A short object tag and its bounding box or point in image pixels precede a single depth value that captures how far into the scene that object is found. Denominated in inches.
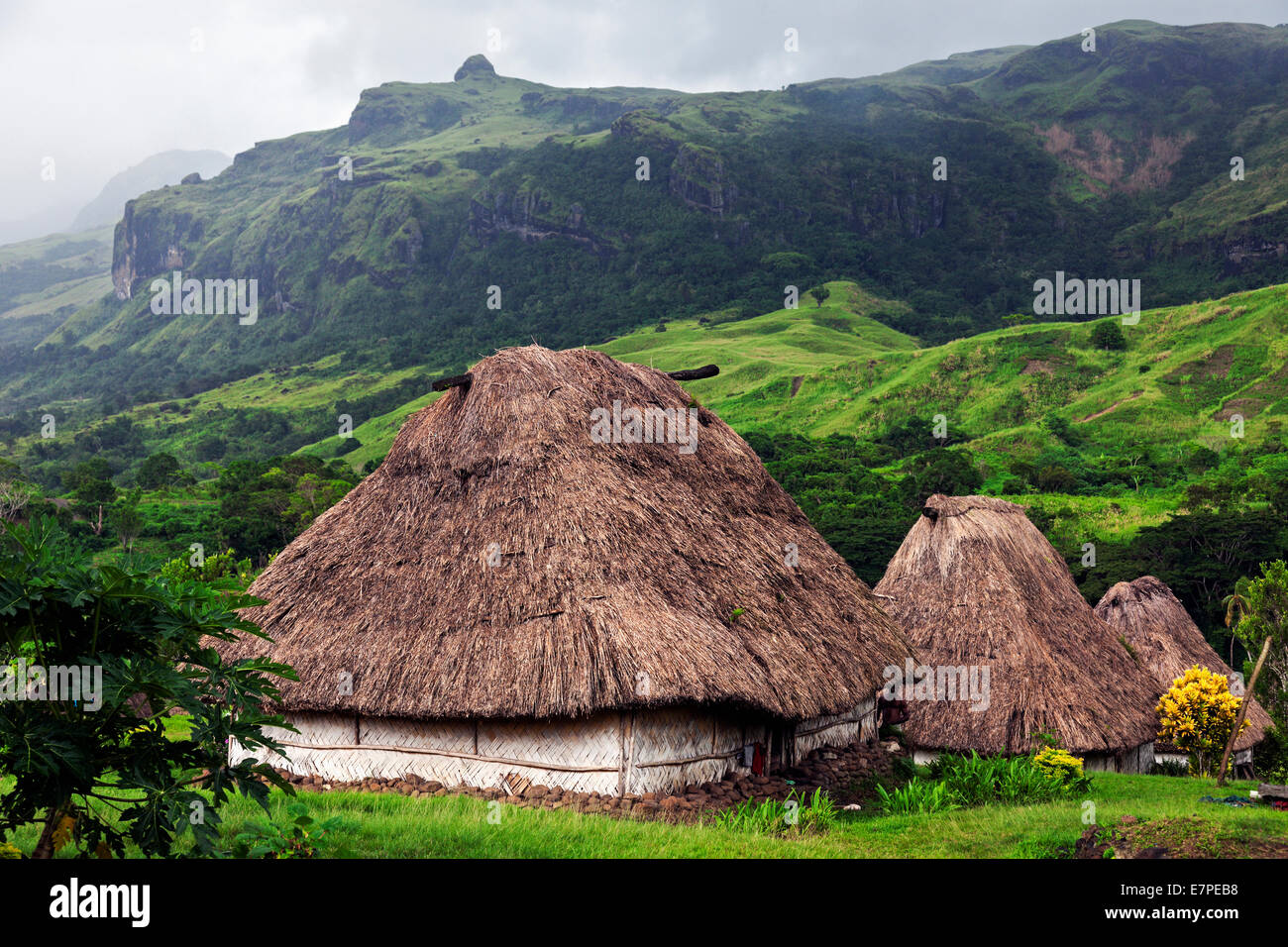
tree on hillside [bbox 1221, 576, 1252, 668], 996.8
